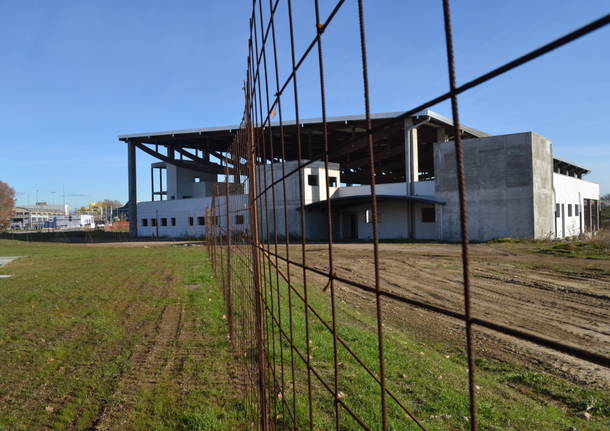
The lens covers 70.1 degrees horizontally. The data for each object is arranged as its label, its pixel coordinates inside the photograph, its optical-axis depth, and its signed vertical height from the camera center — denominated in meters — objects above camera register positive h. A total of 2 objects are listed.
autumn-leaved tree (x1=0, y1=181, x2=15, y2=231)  67.75 +4.63
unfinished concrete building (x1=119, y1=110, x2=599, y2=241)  23.14 +2.16
